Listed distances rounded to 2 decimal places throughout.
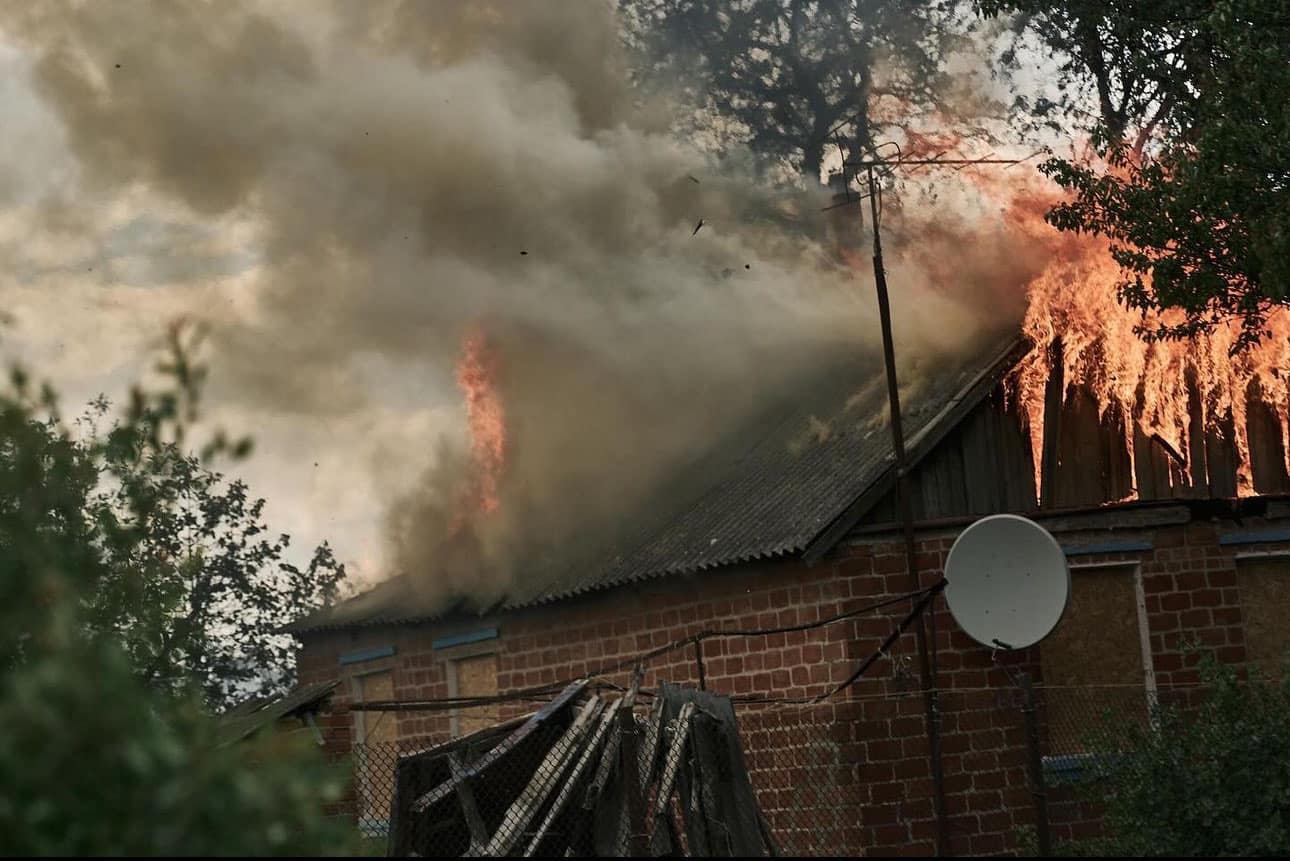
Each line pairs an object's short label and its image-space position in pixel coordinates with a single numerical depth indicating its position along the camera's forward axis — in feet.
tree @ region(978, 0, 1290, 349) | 45.62
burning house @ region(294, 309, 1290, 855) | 50.26
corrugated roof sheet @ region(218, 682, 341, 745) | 35.53
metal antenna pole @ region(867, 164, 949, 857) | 48.42
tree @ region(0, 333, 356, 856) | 14.79
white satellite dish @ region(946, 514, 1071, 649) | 44.39
